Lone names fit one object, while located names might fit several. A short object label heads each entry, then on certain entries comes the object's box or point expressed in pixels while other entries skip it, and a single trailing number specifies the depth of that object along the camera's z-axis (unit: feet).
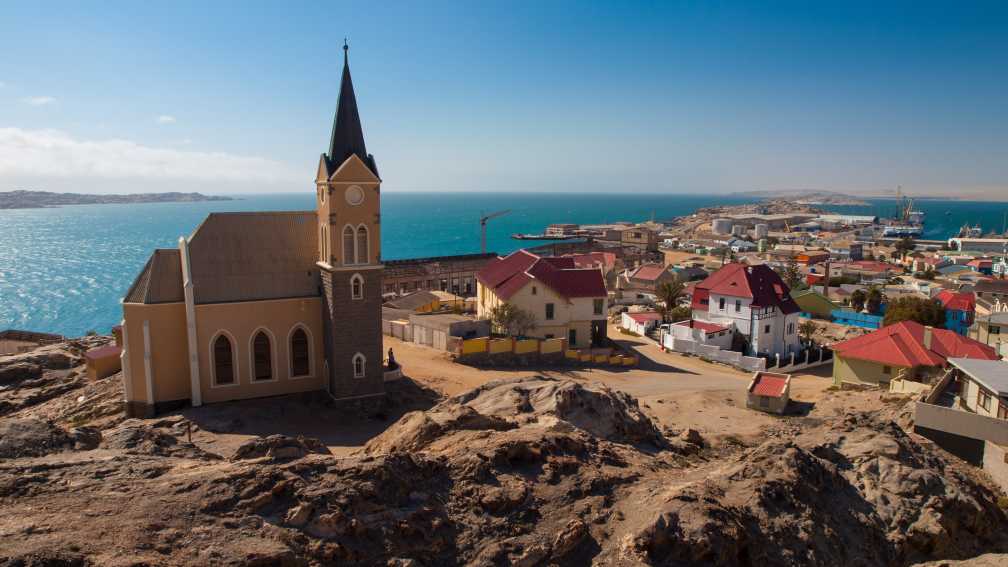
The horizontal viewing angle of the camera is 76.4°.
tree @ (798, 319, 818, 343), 174.60
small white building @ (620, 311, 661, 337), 179.52
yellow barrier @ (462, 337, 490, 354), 128.36
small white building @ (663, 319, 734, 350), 157.79
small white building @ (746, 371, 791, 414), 111.45
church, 90.02
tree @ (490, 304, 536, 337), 141.49
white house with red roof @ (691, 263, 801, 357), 158.61
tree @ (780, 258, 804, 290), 249.79
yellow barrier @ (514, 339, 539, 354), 131.85
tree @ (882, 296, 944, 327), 174.60
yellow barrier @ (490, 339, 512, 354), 129.49
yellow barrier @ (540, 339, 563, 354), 133.90
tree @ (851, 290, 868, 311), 222.28
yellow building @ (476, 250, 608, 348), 145.89
